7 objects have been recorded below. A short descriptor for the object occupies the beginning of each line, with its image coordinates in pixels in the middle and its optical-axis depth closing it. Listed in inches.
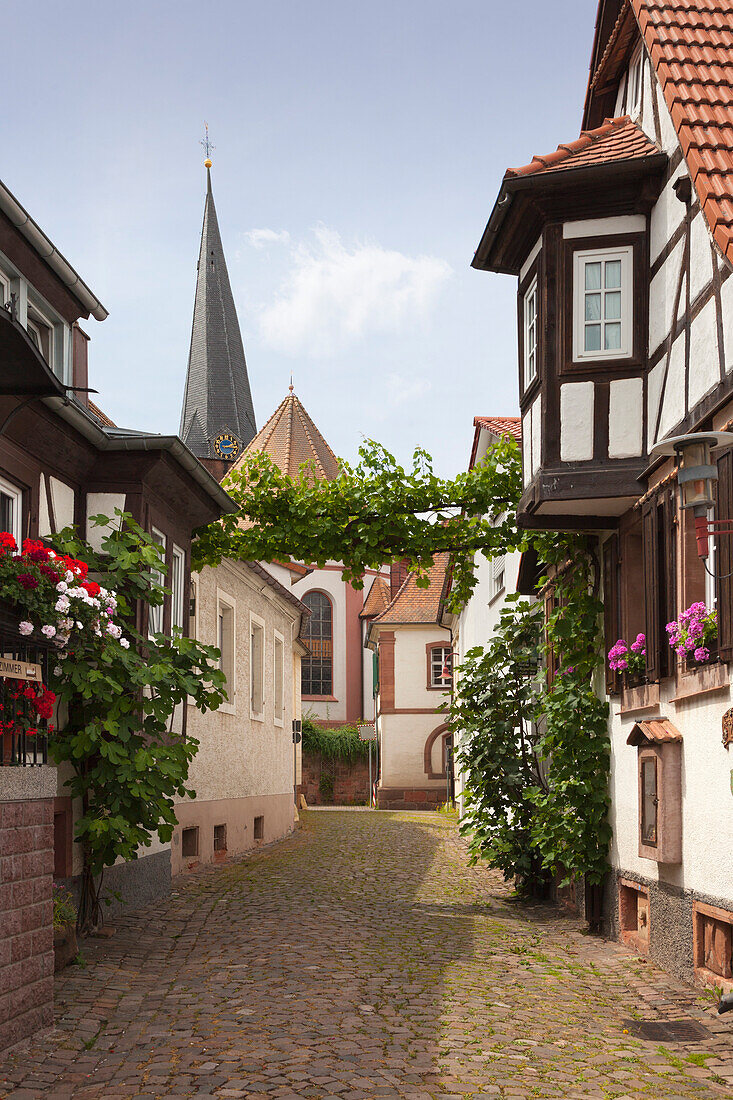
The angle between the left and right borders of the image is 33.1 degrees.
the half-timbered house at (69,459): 372.5
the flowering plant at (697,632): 303.9
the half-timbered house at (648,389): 307.6
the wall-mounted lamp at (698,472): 259.9
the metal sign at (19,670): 271.7
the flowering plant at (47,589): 307.1
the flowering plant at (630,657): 372.8
